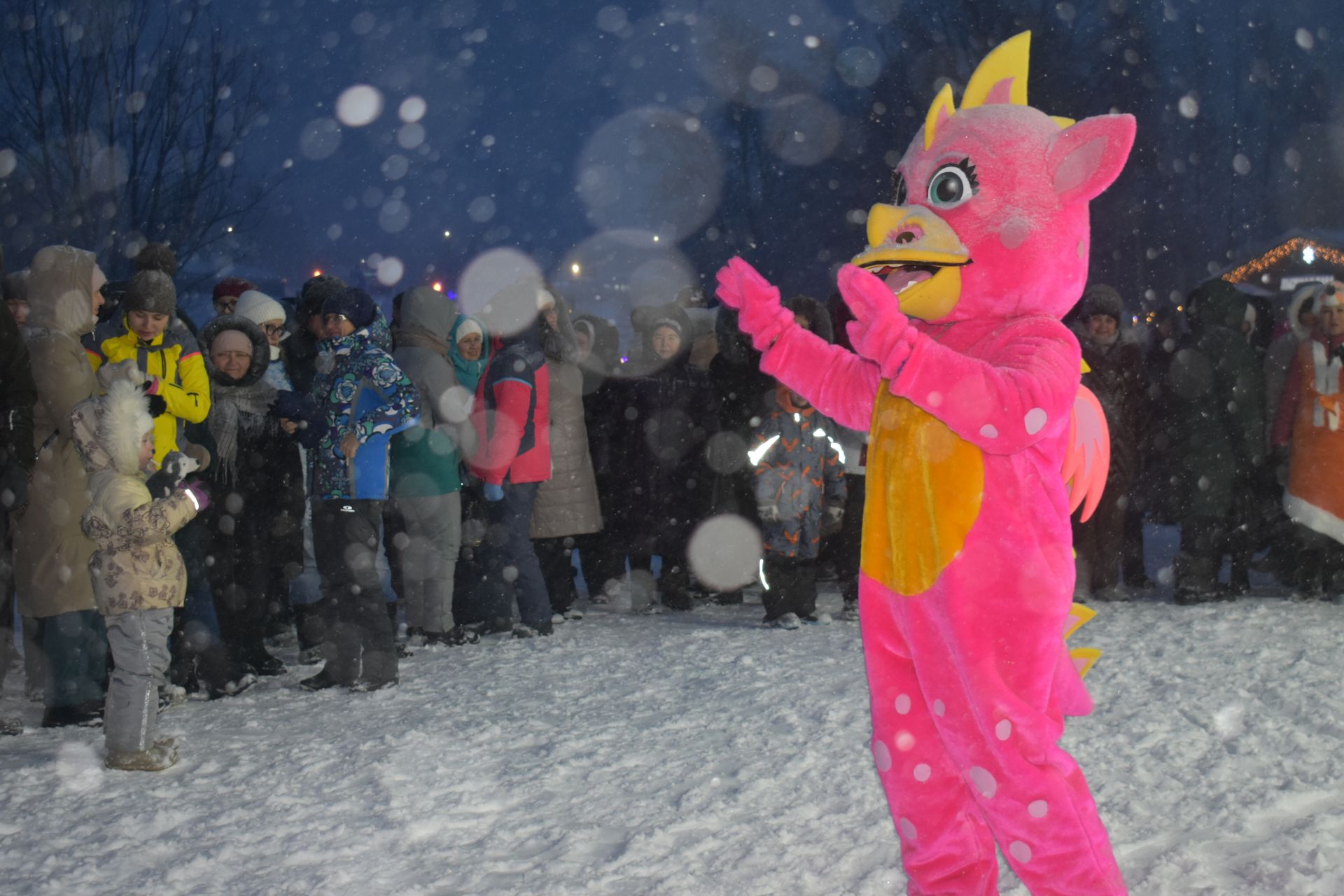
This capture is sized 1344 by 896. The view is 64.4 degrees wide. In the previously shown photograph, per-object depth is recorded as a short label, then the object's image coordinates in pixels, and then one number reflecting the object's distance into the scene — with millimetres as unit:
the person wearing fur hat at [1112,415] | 6707
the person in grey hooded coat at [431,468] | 5648
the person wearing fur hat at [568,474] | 6664
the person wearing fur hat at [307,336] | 5375
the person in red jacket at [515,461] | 6000
